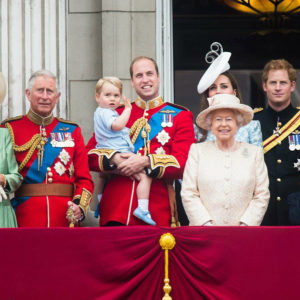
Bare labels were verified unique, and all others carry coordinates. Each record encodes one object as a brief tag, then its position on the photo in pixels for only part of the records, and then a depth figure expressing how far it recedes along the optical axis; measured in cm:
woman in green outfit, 1759
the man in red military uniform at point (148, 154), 1802
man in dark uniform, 1844
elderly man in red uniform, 1806
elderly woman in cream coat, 1719
